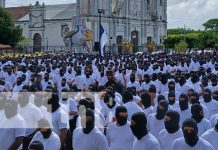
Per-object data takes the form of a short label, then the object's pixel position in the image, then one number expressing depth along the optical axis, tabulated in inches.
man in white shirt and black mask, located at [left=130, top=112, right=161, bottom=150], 252.2
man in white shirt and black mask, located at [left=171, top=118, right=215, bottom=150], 242.2
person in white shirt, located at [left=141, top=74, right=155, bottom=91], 582.2
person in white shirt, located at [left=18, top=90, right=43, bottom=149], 321.4
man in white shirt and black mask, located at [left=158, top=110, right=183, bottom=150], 270.2
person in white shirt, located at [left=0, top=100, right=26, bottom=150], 291.3
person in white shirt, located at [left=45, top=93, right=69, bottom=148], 325.4
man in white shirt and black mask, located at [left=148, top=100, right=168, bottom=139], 321.1
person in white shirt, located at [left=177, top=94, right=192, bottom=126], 346.0
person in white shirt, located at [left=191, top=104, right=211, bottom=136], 309.3
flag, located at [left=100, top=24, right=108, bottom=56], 1283.6
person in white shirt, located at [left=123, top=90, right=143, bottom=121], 359.9
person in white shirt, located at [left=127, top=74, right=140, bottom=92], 602.2
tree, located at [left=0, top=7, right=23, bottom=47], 2329.0
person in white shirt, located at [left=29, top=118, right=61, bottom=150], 268.2
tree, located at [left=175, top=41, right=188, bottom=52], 2653.8
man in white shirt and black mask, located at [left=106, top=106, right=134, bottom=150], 286.2
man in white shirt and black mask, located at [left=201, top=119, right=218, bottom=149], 277.3
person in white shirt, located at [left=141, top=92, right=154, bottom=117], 372.5
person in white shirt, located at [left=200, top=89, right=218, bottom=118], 396.5
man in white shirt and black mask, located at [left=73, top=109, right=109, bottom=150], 265.7
